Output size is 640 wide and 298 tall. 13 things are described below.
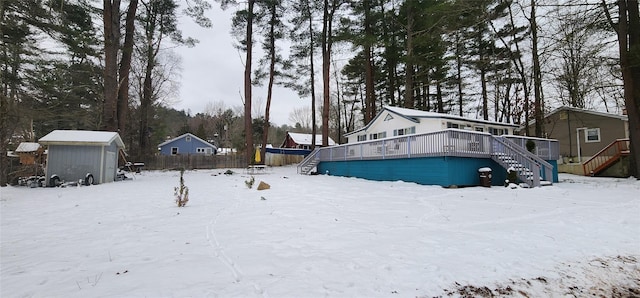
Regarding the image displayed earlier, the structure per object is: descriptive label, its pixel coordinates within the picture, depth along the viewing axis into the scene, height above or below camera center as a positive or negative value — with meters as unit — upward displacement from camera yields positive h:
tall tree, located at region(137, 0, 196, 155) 18.31 +9.21
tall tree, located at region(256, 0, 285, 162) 23.19 +9.57
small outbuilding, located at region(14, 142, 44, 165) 13.30 +0.63
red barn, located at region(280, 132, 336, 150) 39.34 +3.41
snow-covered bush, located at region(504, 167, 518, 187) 10.37 -0.46
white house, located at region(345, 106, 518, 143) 16.42 +2.48
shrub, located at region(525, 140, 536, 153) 13.10 +0.85
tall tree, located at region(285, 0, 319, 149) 22.81 +9.93
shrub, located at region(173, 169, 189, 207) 6.43 -0.79
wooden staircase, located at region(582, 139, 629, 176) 16.77 +0.35
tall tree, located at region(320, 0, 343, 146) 21.80 +9.11
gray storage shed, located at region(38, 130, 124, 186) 11.93 +0.41
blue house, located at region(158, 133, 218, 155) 38.16 +2.68
